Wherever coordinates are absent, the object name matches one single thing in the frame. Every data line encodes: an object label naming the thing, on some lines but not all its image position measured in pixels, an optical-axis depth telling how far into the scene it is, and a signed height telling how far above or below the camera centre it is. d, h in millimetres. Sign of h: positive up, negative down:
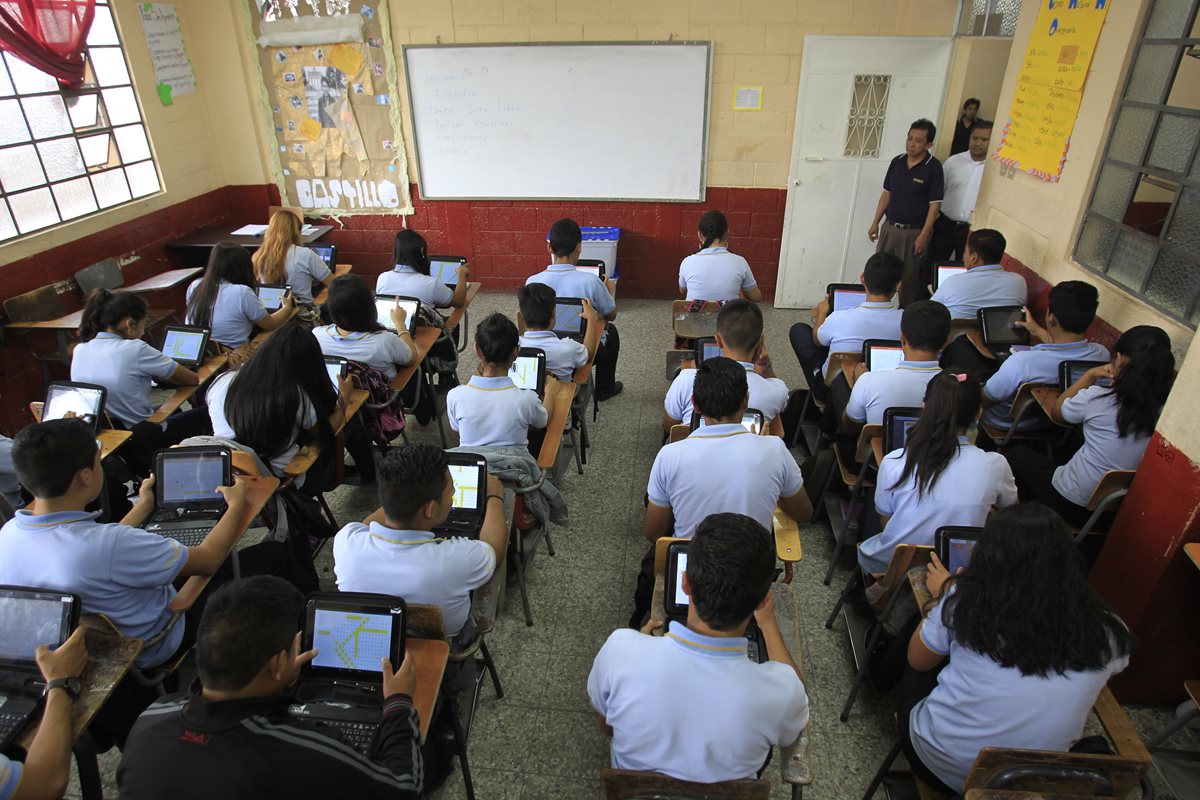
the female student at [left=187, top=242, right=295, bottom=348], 3793 -1127
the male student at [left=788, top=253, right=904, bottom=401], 3389 -1113
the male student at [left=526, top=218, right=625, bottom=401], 3938 -1047
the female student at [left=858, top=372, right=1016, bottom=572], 2186 -1167
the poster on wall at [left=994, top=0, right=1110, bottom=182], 3682 -25
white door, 5160 -410
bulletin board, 5534 -184
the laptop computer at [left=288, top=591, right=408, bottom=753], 1634 -1240
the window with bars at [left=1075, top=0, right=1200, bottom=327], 3021 -425
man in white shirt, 5016 -803
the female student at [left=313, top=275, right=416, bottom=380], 3211 -1132
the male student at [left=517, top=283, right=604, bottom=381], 3266 -1142
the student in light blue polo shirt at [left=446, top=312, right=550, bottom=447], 2627 -1142
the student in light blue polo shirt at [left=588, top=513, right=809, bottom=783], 1361 -1126
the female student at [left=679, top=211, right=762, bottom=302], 4070 -1051
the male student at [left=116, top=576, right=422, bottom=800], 1228 -1121
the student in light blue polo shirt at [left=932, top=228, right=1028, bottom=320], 3842 -1065
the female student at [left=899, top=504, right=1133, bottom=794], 1516 -1175
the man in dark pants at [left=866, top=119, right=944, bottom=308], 4973 -853
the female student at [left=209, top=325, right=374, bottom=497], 2621 -1151
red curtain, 4048 +273
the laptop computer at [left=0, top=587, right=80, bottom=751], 1650 -1233
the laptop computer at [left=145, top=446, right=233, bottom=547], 2252 -1259
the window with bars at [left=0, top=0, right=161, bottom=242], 4242 -393
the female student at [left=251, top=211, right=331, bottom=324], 4398 -1087
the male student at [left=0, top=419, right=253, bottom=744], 1790 -1157
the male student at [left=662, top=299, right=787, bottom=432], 2768 -1114
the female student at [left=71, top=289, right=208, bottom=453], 3049 -1175
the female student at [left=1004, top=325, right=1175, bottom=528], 2453 -1157
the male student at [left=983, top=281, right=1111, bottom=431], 2996 -1101
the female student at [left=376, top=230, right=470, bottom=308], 4016 -1083
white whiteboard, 5473 -302
